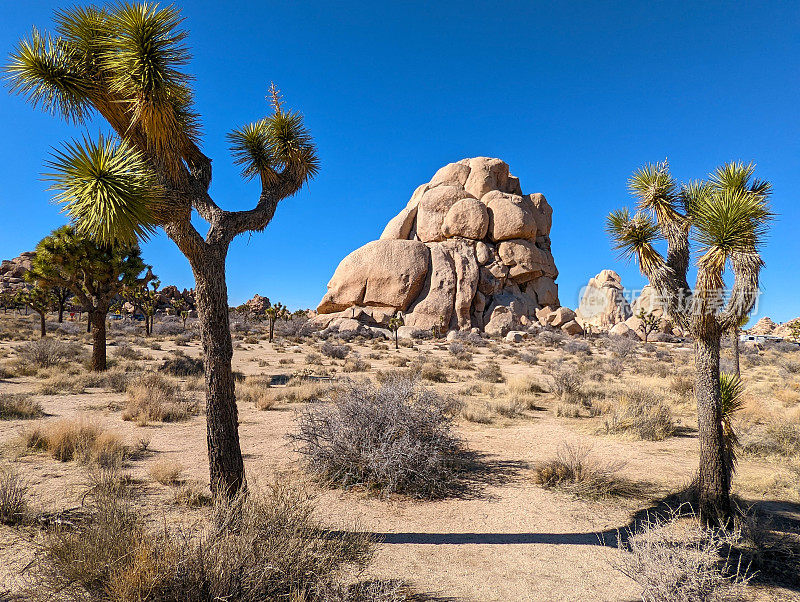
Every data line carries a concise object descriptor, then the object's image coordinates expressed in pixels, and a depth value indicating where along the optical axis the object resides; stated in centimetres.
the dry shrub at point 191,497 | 494
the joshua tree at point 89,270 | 1395
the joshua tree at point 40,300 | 2831
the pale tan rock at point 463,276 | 3818
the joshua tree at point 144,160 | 362
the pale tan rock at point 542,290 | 4234
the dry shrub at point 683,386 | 1248
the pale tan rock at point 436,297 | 3759
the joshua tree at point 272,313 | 3177
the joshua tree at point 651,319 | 3744
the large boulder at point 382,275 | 3859
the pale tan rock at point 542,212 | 4350
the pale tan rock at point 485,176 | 4256
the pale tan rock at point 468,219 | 3997
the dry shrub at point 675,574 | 297
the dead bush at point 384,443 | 575
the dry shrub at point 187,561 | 252
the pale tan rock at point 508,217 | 3988
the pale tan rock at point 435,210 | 4141
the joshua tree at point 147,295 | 1571
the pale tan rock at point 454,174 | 4391
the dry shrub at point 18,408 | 846
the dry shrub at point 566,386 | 1170
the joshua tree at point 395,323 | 2988
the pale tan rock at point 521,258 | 4034
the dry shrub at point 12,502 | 425
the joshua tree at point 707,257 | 437
